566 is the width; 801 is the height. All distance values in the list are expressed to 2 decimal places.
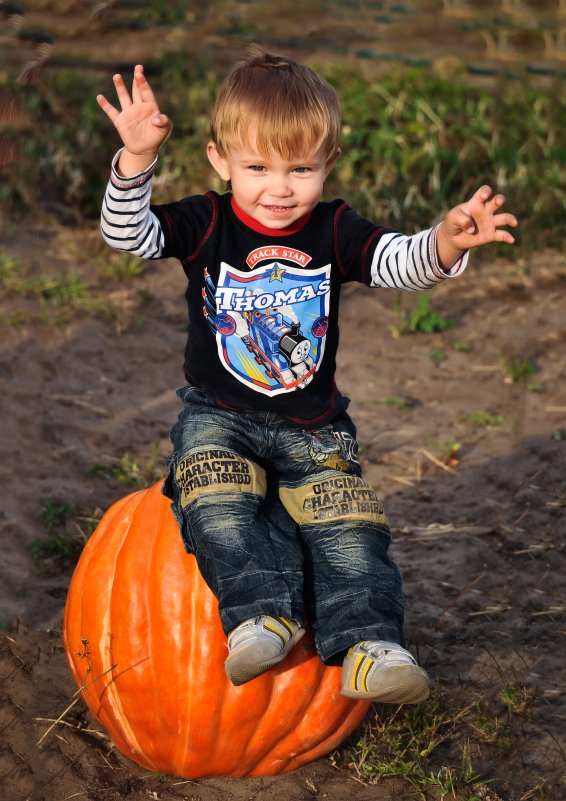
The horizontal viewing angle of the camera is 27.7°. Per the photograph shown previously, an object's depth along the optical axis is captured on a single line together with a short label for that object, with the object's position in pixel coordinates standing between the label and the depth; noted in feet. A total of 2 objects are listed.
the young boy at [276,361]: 9.60
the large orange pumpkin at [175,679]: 10.11
